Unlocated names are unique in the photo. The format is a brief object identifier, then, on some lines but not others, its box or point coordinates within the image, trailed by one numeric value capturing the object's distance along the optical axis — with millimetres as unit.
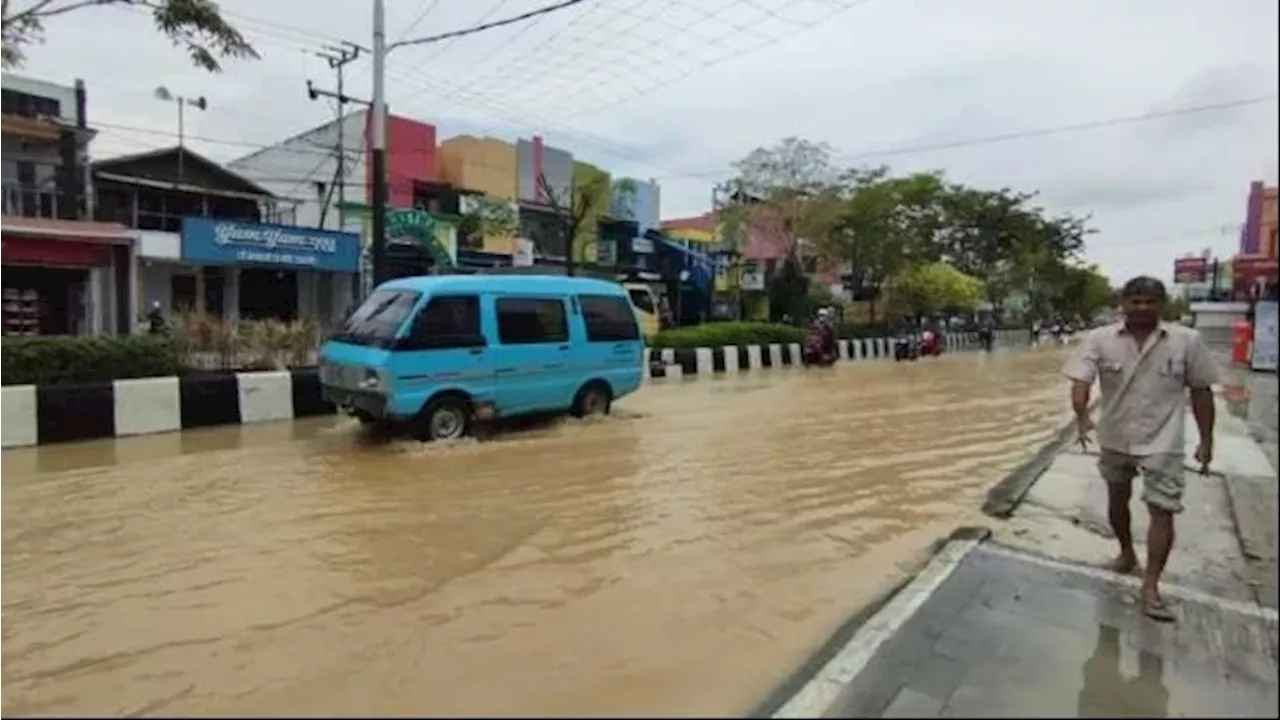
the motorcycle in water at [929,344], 32812
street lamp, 28156
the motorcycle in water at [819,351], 24359
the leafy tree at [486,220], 32344
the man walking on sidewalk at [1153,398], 4160
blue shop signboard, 24672
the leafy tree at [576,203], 36094
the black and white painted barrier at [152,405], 9875
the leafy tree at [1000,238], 48844
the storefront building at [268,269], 24984
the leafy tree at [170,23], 9742
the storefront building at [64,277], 21906
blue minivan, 9797
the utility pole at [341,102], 26547
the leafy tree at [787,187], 35906
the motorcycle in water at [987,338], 42906
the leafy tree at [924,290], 41156
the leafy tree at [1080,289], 61219
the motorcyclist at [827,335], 24500
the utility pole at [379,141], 14367
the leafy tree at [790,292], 36062
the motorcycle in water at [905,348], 30094
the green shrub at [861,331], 33031
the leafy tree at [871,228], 35812
